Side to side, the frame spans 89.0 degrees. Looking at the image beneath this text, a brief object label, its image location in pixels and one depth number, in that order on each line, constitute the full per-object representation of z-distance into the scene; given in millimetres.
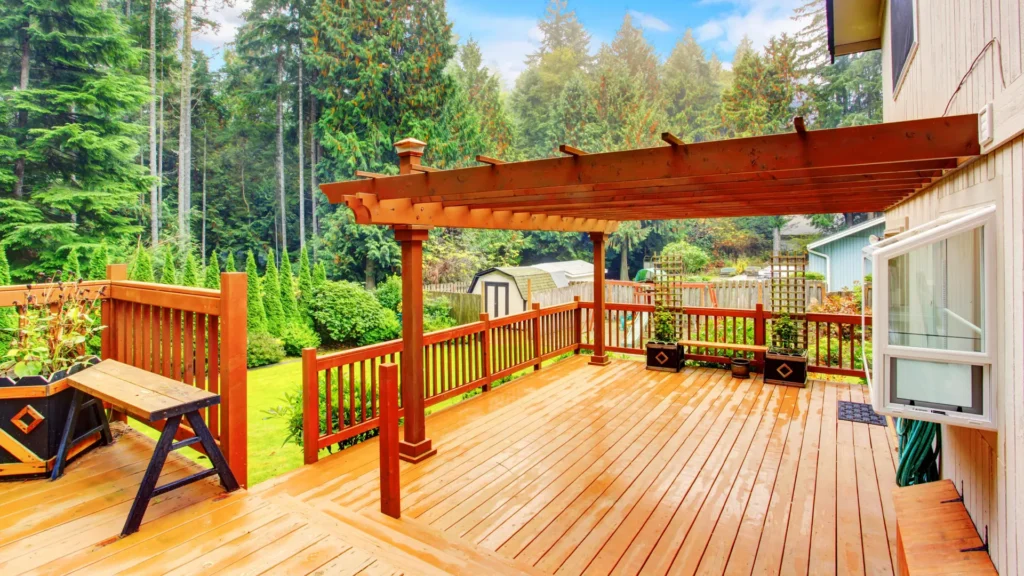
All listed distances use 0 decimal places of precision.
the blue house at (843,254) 14234
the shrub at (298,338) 11180
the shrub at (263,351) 9906
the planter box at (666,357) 6520
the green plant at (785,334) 5957
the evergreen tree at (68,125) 11984
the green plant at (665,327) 6715
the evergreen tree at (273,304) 11602
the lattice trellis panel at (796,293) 5930
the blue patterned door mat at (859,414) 4620
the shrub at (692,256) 20984
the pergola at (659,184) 2062
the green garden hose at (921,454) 2793
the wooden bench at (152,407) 2312
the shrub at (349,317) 11594
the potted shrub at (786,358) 5812
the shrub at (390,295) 14344
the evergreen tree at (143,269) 9969
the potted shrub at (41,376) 2738
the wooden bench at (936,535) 1733
